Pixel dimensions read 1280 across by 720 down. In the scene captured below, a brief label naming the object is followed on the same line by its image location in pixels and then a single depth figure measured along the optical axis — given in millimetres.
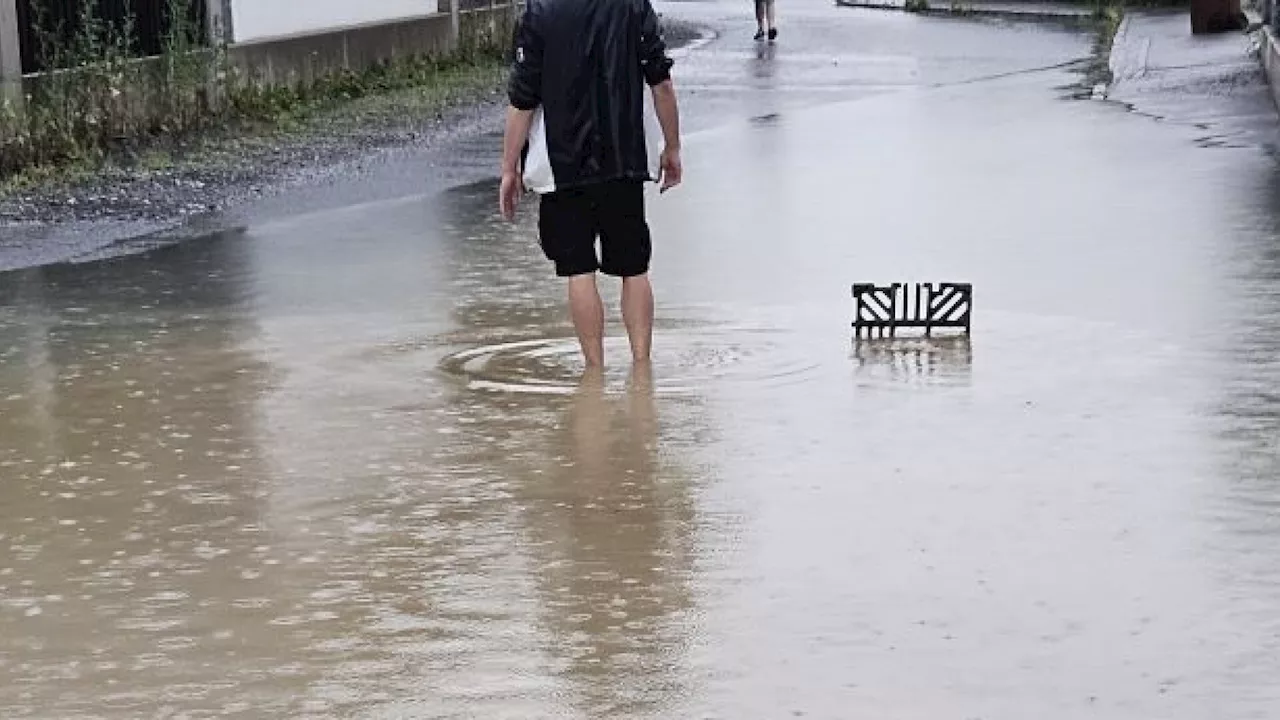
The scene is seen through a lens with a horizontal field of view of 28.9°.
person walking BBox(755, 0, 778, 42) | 32219
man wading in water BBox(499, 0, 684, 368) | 8781
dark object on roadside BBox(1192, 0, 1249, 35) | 27500
